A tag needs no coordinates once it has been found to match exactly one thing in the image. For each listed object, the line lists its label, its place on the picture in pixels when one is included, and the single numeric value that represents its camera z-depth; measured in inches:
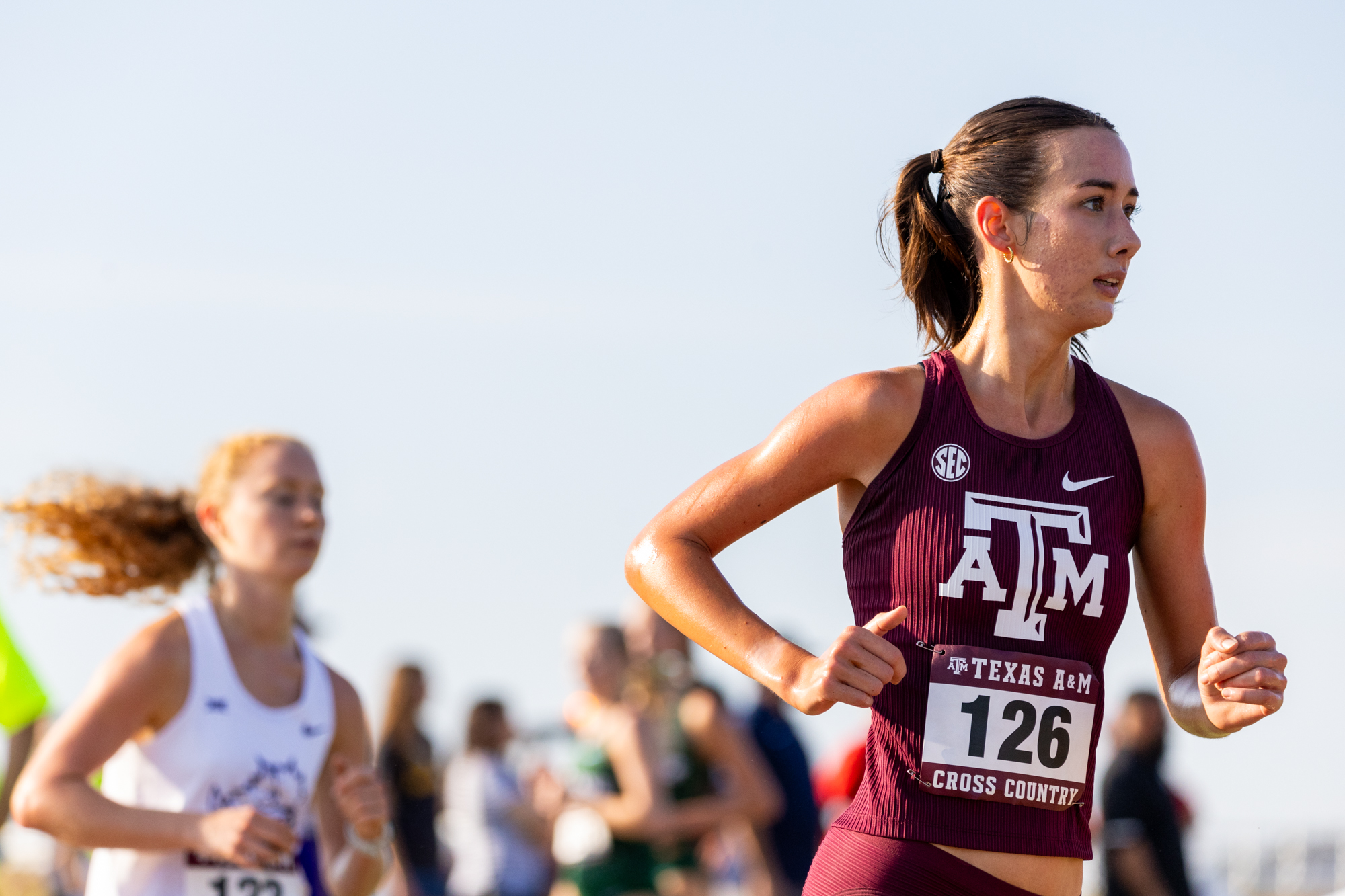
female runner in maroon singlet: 221.5
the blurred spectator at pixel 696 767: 552.1
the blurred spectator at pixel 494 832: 741.3
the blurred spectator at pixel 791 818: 587.2
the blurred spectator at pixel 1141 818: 631.2
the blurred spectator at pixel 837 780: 393.1
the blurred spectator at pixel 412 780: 717.9
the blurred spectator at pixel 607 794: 547.5
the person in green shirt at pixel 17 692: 470.0
